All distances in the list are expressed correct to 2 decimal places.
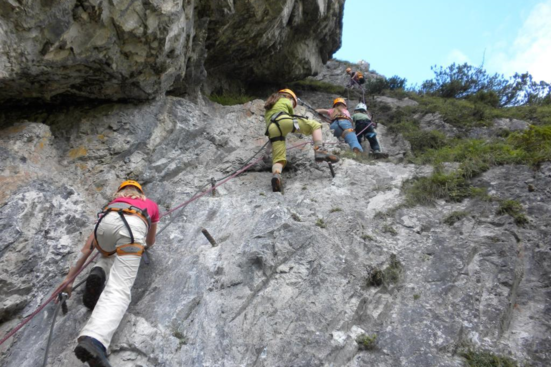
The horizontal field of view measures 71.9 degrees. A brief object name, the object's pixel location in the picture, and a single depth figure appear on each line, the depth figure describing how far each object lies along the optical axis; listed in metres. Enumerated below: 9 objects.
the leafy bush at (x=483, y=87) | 12.62
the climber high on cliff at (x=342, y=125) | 8.22
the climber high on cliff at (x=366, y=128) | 9.20
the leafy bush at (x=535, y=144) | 5.84
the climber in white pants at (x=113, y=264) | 3.61
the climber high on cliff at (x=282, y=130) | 6.84
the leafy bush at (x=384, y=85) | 14.63
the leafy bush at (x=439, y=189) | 5.87
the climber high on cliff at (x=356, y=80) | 13.70
